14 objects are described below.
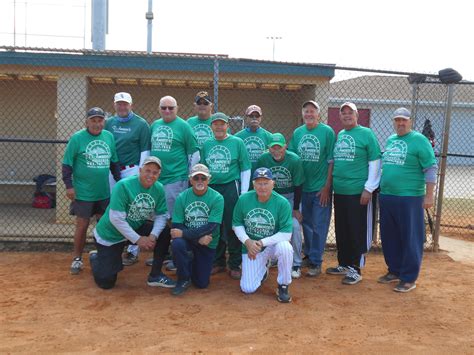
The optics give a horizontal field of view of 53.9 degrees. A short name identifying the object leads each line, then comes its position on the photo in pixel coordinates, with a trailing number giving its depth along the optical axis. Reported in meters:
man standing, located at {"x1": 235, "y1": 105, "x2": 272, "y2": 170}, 5.35
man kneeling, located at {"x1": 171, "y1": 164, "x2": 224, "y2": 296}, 4.55
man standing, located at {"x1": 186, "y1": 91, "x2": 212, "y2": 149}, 5.36
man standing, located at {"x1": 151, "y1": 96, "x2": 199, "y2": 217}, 5.02
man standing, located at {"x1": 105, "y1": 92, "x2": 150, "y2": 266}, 5.12
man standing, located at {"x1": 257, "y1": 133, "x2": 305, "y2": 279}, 4.93
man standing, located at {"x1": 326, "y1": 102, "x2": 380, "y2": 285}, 4.88
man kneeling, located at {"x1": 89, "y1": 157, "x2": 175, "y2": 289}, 4.51
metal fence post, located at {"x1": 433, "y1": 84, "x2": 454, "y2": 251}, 6.27
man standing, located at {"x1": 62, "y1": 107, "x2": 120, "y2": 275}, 4.96
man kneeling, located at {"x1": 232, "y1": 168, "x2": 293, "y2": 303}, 4.47
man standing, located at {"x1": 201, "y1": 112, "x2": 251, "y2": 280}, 4.88
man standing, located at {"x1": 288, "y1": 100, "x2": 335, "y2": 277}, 5.11
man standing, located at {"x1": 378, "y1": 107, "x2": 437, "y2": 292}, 4.69
